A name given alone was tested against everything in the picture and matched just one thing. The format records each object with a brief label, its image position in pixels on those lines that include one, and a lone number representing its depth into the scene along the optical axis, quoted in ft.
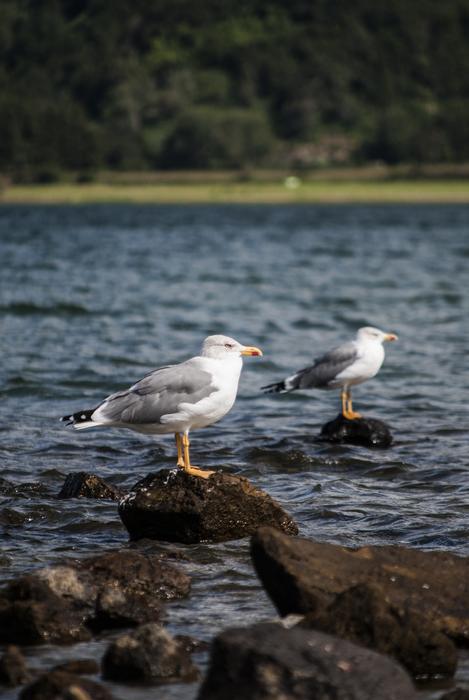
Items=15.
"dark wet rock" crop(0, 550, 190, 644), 49.78
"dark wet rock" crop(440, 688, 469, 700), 41.93
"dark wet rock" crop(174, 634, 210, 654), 48.80
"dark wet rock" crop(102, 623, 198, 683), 45.65
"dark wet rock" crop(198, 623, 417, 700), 39.88
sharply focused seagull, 66.90
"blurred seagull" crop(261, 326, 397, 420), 97.86
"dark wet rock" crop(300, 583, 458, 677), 46.73
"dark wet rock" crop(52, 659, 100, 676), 45.88
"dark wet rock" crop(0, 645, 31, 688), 44.80
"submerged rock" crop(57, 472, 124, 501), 76.13
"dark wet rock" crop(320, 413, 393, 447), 95.09
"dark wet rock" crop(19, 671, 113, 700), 40.73
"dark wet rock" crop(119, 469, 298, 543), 65.77
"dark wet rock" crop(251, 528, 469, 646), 49.83
